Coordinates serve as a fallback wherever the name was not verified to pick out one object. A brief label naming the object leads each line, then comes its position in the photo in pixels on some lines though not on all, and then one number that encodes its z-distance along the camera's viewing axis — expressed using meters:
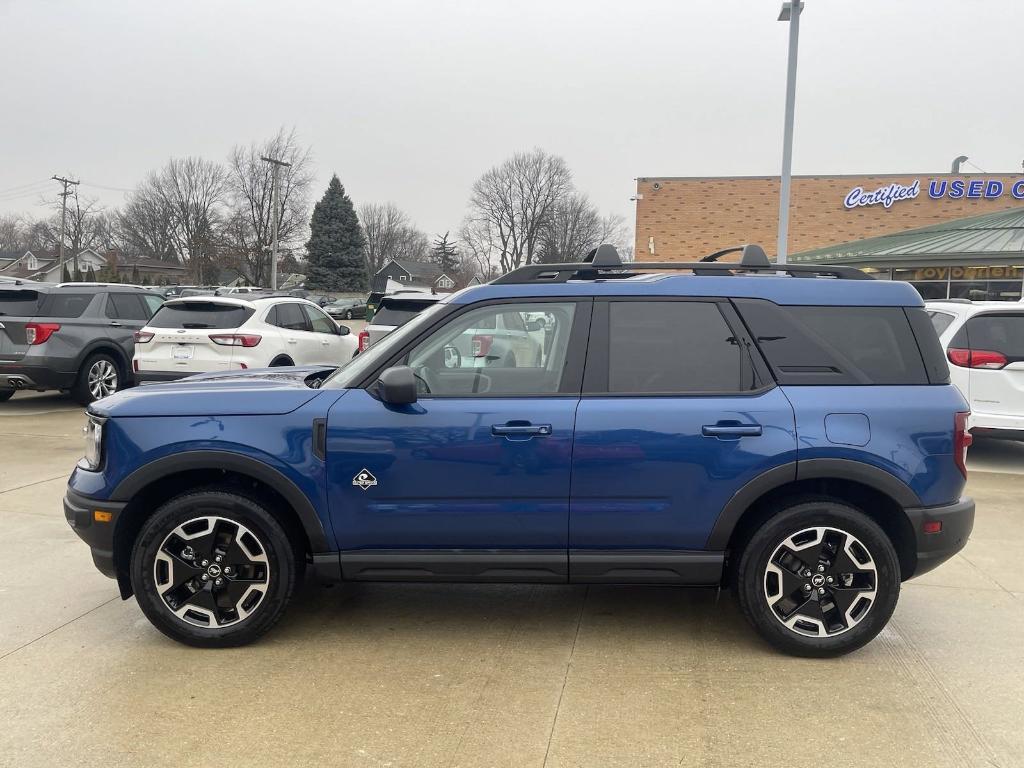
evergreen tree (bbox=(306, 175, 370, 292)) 70.38
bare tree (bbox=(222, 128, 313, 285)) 55.88
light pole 13.83
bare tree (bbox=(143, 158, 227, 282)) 65.12
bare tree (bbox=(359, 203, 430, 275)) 102.06
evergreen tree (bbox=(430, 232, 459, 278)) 107.44
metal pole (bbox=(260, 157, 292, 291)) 46.14
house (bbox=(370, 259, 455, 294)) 94.38
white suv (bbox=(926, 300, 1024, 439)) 7.69
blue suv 3.63
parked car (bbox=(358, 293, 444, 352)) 10.99
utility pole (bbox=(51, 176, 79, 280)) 63.50
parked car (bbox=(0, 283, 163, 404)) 10.55
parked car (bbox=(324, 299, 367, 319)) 53.31
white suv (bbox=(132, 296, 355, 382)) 10.17
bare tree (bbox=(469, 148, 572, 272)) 72.81
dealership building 31.19
